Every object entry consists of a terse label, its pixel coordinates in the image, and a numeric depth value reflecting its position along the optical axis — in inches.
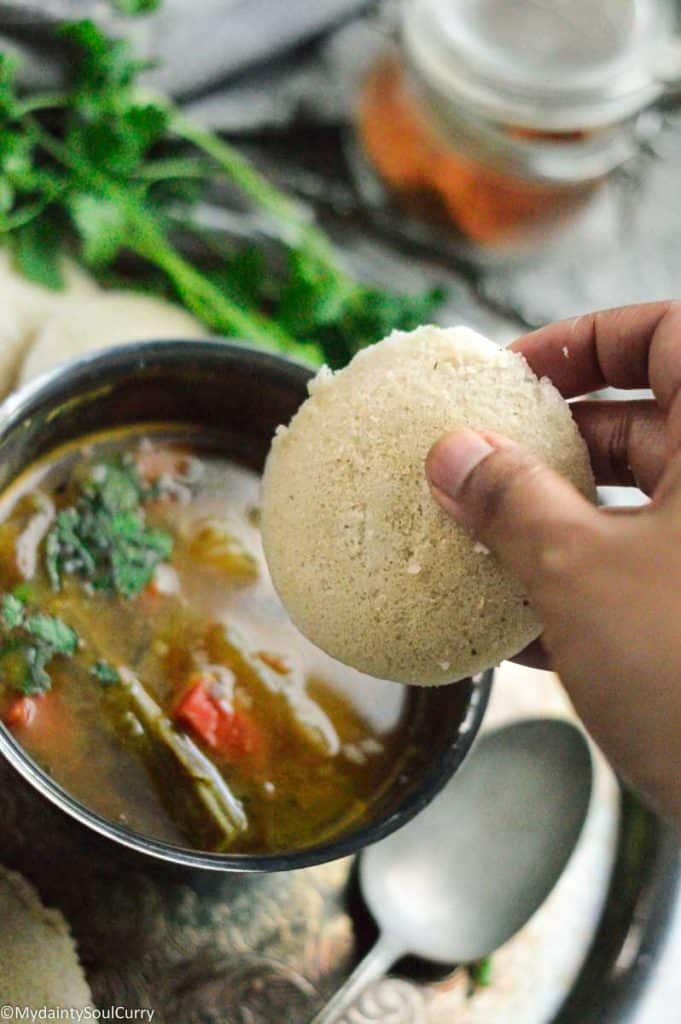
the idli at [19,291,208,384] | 21.7
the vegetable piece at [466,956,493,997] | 20.0
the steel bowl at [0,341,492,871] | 18.3
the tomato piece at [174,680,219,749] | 19.5
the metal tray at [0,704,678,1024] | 19.3
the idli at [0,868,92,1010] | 18.8
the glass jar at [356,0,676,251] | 24.6
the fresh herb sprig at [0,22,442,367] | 22.6
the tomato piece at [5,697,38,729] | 19.3
